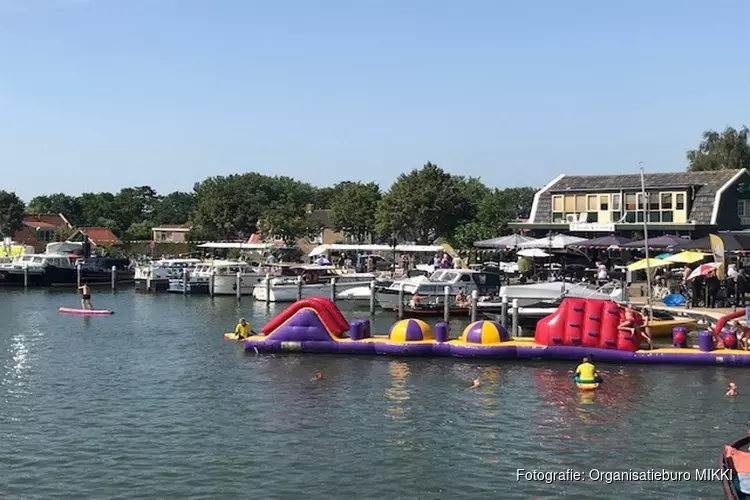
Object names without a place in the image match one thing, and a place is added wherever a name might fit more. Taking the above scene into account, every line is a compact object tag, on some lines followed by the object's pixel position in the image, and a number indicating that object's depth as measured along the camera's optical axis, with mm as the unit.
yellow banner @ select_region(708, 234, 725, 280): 39344
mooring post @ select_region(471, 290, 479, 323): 39156
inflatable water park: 29406
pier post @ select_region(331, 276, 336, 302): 49988
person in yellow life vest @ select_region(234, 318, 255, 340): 34781
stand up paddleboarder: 46750
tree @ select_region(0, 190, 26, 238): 112250
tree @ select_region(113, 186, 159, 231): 166250
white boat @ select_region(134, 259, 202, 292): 64188
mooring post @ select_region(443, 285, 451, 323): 41594
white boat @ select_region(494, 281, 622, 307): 40844
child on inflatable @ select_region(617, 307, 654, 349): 29797
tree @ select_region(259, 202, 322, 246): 88875
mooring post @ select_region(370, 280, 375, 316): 46638
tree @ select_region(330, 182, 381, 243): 90125
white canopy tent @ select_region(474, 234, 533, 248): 55344
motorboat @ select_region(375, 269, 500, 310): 45406
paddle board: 46969
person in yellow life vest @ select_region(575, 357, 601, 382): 26203
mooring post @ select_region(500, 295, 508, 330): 37656
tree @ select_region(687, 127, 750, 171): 83125
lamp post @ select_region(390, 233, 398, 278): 64938
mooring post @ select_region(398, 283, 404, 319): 43853
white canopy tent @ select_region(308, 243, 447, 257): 65862
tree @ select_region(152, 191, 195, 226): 173625
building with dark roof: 60469
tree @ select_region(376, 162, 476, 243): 78938
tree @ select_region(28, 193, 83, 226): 170000
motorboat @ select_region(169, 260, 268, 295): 59500
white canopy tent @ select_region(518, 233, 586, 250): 53047
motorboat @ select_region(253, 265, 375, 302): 53656
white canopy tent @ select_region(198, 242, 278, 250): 77500
